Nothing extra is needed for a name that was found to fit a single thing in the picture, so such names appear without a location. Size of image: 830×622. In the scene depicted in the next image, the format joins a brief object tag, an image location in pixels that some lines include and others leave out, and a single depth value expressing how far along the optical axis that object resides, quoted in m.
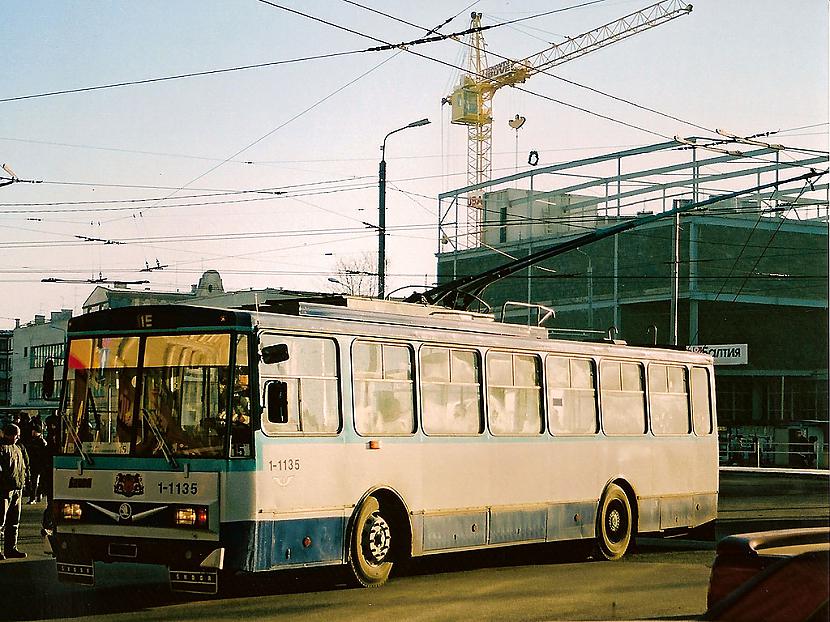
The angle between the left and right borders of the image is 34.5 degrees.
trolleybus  12.62
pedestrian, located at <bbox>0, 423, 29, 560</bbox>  16.14
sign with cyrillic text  45.81
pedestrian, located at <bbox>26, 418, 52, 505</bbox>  20.17
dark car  4.92
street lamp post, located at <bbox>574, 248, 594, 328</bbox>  62.03
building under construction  57.81
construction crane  79.69
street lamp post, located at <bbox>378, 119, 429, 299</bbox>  30.31
